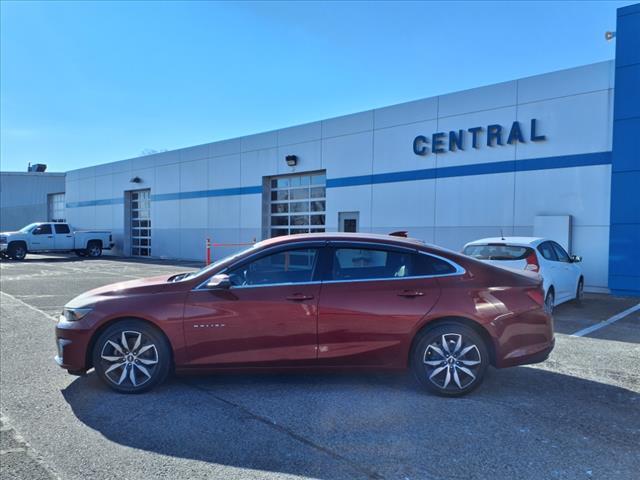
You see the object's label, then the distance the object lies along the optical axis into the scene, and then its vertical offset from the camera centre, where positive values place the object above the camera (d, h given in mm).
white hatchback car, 8312 -594
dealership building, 12523 +1750
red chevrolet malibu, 4656 -1003
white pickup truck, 25406 -1329
